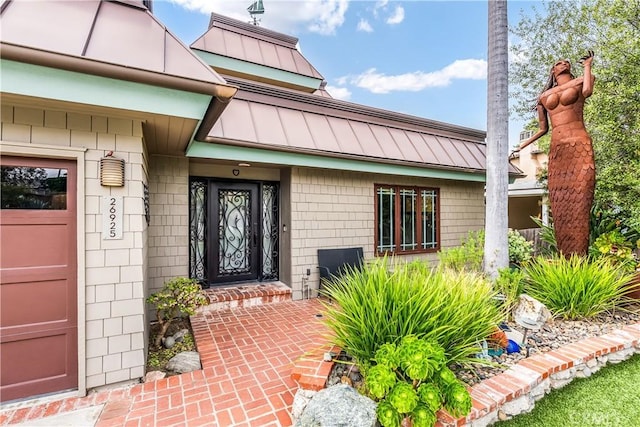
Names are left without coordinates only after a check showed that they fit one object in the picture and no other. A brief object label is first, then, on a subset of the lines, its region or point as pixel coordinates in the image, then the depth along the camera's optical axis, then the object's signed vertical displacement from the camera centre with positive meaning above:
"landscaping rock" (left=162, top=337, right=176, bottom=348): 4.35 -1.78
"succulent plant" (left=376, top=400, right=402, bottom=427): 2.27 -1.49
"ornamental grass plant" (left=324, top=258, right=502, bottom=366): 2.87 -0.96
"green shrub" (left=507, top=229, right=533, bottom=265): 6.11 -0.69
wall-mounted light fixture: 3.15 +0.49
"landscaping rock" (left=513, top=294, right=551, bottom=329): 3.99 -1.28
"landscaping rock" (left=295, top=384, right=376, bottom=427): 2.20 -1.44
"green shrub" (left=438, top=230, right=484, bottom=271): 5.76 -0.80
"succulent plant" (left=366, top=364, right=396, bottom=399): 2.32 -1.25
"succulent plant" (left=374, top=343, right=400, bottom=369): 2.42 -1.14
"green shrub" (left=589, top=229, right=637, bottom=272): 5.47 -0.66
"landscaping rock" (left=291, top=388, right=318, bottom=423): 2.63 -1.60
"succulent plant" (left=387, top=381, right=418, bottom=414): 2.21 -1.33
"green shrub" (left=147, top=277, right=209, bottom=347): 4.26 -1.16
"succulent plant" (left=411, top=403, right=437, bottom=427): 2.22 -1.46
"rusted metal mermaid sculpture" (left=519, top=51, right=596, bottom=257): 5.29 +0.97
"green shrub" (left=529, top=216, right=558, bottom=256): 7.05 -0.52
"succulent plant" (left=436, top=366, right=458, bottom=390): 2.39 -1.28
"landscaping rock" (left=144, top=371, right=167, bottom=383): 3.46 -1.80
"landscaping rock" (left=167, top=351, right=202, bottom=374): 3.61 -1.74
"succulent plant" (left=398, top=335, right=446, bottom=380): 2.29 -1.09
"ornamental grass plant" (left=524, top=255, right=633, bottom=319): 4.43 -1.08
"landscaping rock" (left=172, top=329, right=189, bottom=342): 4.54 -1.77
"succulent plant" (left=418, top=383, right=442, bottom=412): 2.25 -1.34
